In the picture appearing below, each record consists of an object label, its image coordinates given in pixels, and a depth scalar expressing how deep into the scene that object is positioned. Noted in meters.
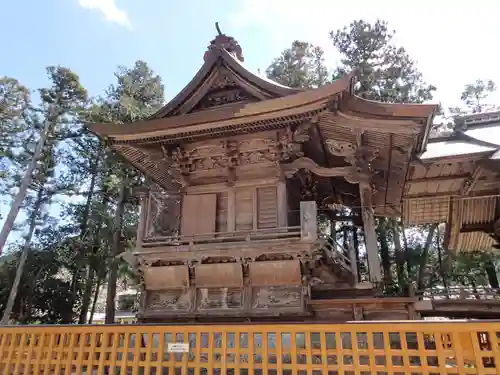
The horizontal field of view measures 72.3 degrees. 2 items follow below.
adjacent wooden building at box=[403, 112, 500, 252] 7.11
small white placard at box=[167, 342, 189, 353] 4.31
